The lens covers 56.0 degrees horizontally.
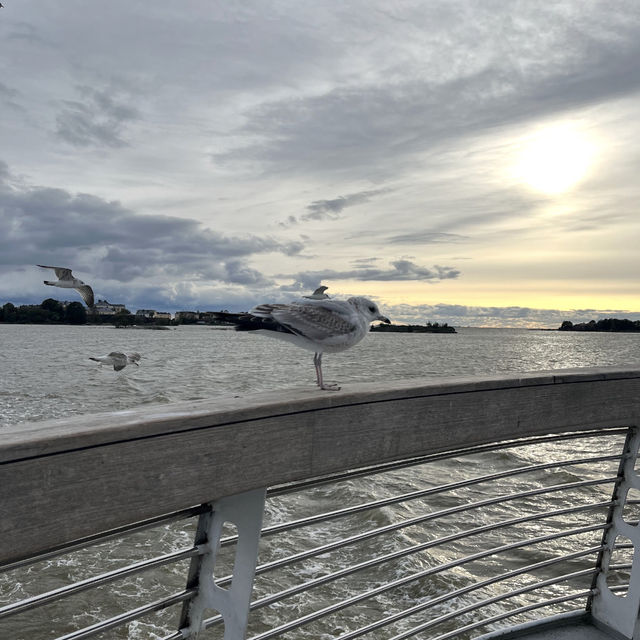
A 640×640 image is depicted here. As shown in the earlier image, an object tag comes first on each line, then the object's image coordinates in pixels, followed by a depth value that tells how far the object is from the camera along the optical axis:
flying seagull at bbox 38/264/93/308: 8.92
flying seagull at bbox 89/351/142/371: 16.39
